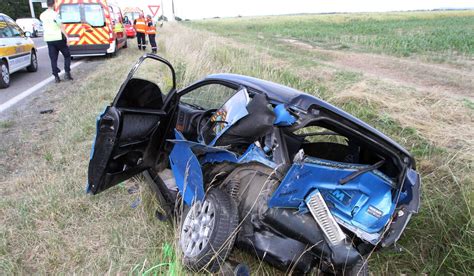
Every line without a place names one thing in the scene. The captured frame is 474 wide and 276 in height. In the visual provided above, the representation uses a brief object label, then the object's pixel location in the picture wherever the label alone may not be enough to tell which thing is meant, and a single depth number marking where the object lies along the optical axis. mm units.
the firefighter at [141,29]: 15117
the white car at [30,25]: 29852
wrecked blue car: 2121
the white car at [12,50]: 8195
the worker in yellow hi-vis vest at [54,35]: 8836
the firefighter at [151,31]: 14820
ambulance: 12875
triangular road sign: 17491
